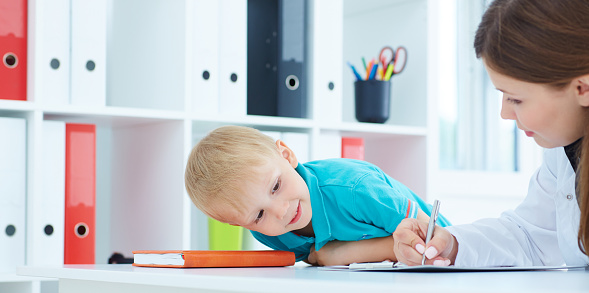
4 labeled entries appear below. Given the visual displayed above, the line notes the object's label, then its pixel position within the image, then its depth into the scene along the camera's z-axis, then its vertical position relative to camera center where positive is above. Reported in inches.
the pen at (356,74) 82.1 +8.6
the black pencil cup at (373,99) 80.6 +5.8
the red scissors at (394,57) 86.0 +11.1
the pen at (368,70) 81.8 +9.1
